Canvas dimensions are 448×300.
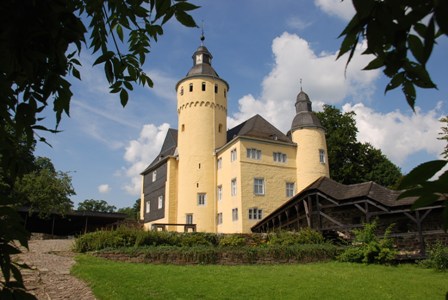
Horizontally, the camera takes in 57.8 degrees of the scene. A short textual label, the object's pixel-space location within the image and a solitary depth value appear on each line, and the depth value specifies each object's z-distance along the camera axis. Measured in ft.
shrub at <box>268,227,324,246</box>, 69.24
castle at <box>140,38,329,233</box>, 107.96
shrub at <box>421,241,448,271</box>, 51.88
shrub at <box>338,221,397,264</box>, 56.65
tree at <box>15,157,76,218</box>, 94.07
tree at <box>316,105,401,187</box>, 138.00
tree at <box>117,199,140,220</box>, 266.57
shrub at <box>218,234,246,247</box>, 69.21
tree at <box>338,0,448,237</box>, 3.52
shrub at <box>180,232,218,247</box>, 66.39
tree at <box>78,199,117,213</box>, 261.65
